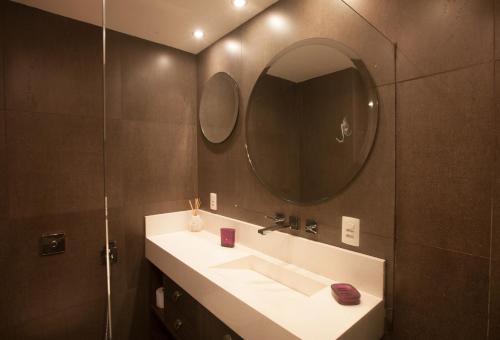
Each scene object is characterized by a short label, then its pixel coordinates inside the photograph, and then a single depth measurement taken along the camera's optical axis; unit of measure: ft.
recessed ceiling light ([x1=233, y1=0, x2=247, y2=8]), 4.43
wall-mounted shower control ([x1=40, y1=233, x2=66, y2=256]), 4.49
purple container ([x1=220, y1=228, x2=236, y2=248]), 5.02
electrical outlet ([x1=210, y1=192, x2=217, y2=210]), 5.92
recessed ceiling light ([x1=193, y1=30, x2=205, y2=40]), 5.12
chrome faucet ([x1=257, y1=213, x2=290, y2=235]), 4.25
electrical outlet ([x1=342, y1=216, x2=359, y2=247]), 3.38
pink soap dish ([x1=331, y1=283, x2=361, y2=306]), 2.94
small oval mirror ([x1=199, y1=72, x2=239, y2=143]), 5.41
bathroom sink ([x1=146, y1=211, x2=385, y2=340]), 2.68
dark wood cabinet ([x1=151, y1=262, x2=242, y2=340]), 3.63
